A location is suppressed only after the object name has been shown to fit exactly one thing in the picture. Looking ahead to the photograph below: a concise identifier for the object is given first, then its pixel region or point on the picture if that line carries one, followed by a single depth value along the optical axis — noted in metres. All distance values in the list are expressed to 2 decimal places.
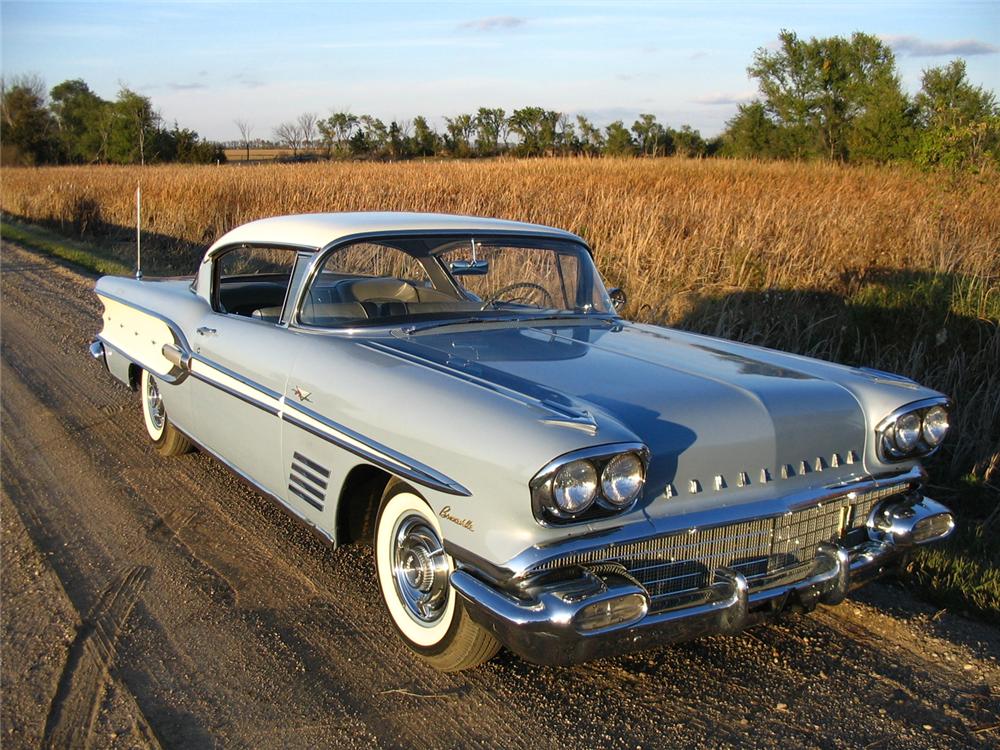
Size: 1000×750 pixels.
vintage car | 2.54
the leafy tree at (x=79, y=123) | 53.53
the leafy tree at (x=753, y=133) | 35.34
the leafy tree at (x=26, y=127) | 55.55
